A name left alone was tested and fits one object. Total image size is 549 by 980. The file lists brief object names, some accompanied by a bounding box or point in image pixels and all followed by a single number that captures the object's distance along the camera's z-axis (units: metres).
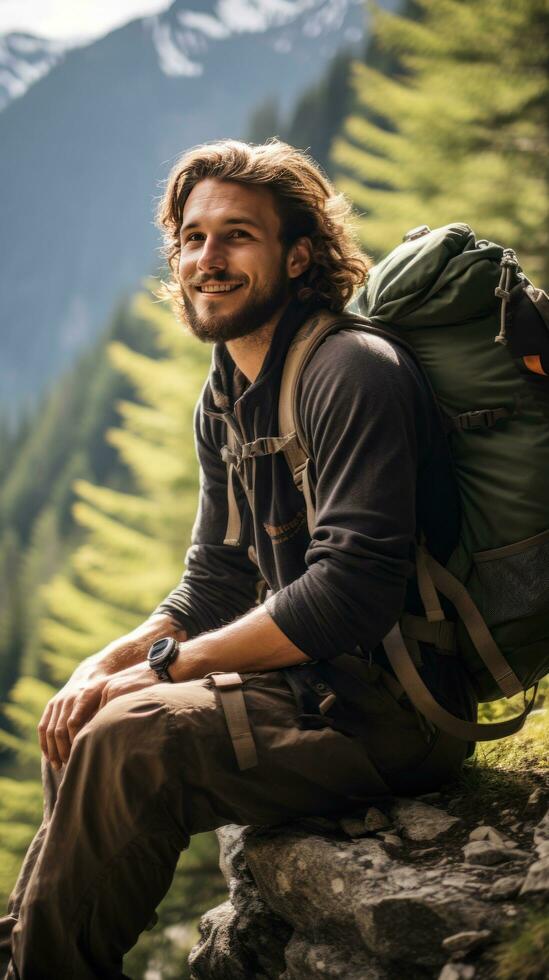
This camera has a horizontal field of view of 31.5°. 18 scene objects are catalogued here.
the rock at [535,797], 2.46
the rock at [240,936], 2.62
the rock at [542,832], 2.22
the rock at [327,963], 2.21
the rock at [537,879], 2.01
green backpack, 2.41
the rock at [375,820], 2.45
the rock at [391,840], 2.38
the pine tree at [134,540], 13.90
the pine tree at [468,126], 10.64
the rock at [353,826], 2.45
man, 2.22
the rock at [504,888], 2.05
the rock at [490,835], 2.28
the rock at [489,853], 2.20
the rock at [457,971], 1.95
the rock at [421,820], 2.41
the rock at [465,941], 1.99
